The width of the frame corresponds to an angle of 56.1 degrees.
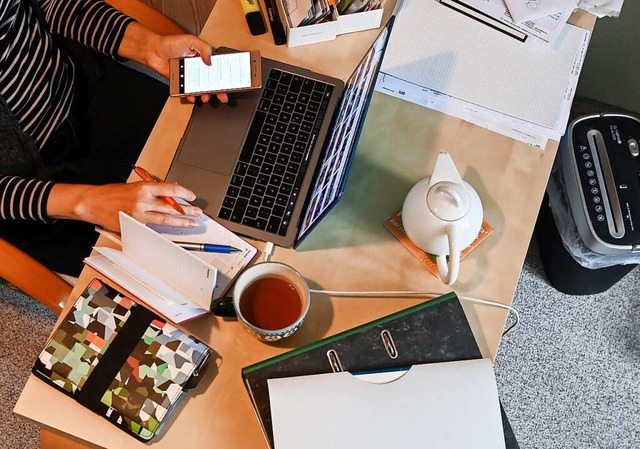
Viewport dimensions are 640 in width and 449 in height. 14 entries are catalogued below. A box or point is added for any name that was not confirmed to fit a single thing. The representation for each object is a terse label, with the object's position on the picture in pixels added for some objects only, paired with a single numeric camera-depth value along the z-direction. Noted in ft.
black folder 2.63
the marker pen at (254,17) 3.47
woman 3.13
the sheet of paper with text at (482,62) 3.34
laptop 2.86
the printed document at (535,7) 3.50
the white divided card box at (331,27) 3.33
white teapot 2.71
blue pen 2.90
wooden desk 2.68
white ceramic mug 2.62
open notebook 2.70
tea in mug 2.72
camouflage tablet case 2.61
